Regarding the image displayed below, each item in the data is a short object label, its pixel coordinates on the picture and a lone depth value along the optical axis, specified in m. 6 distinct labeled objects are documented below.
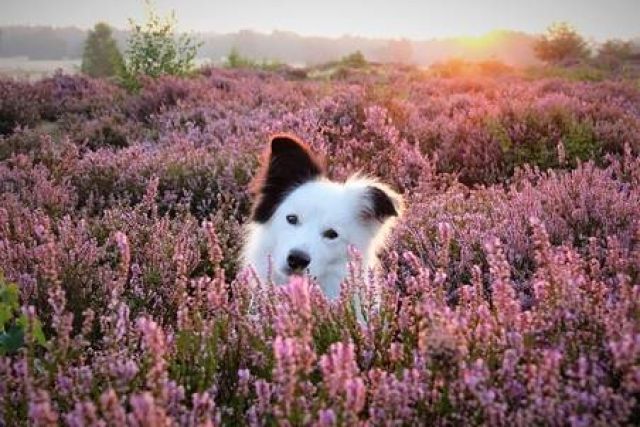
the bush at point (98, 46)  40.03
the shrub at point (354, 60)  30.64
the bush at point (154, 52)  14.95
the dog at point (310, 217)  3.62
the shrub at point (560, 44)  41.25
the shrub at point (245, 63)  23.59
